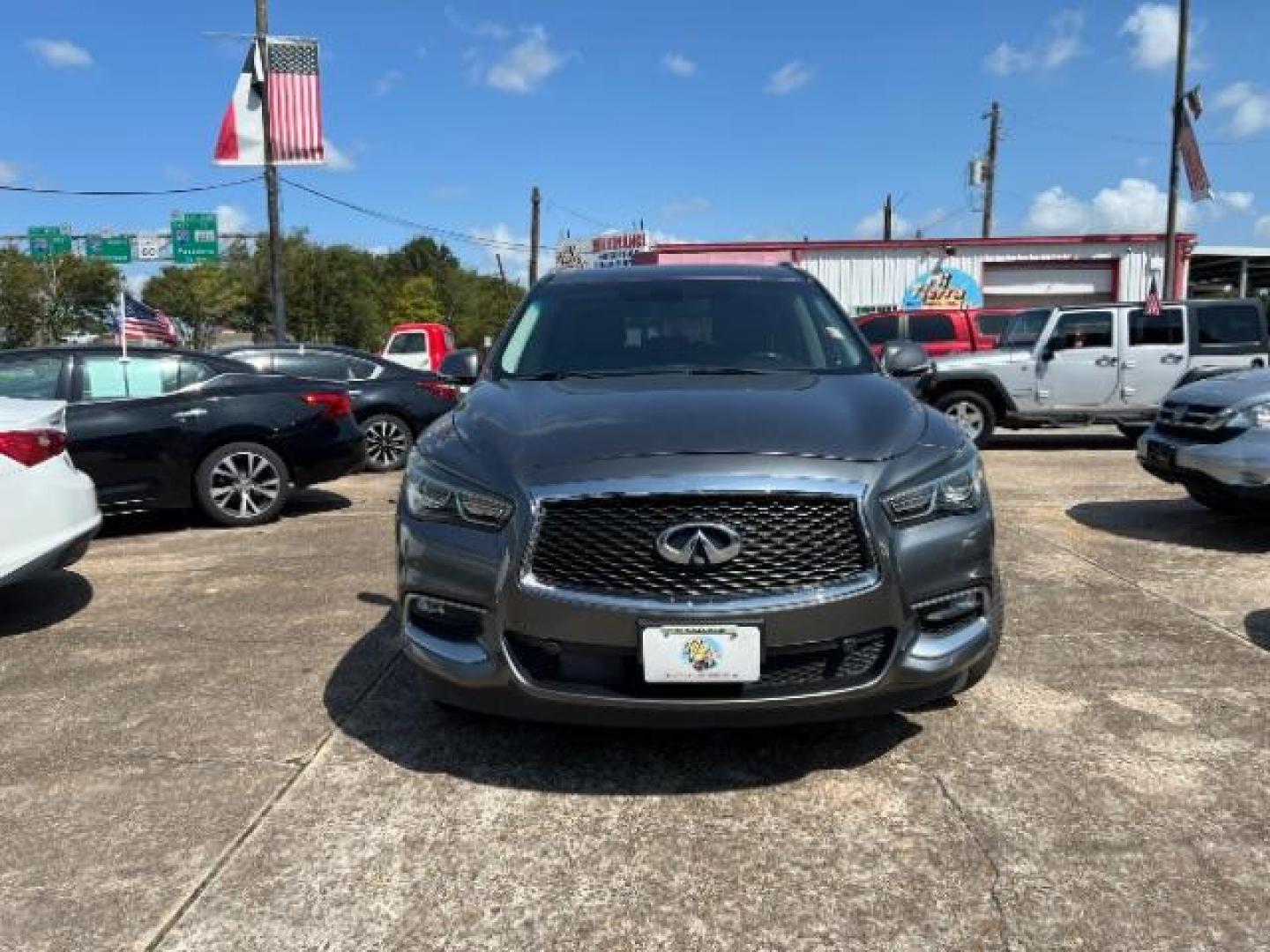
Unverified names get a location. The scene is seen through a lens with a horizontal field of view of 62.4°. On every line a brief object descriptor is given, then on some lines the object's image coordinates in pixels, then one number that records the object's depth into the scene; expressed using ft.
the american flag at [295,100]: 58.13
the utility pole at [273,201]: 58.75
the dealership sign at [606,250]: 112.44
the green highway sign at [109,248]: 147.43
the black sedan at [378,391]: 36.50
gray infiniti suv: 9.55
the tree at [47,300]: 149.79
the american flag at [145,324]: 35.09
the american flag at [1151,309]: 41.96
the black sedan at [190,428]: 24.34
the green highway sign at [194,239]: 136.15
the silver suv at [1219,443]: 21.25
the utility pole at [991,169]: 135.44
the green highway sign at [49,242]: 147.43
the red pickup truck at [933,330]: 55.01
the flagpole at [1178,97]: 72.18
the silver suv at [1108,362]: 41.70
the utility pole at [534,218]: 140.77
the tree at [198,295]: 183.73
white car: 15.66
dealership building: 99.76
